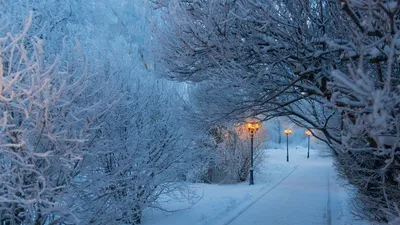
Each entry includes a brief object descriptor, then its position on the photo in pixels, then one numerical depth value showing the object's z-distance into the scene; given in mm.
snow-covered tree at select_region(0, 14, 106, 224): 4234
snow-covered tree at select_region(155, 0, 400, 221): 5125
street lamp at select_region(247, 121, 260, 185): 19016
